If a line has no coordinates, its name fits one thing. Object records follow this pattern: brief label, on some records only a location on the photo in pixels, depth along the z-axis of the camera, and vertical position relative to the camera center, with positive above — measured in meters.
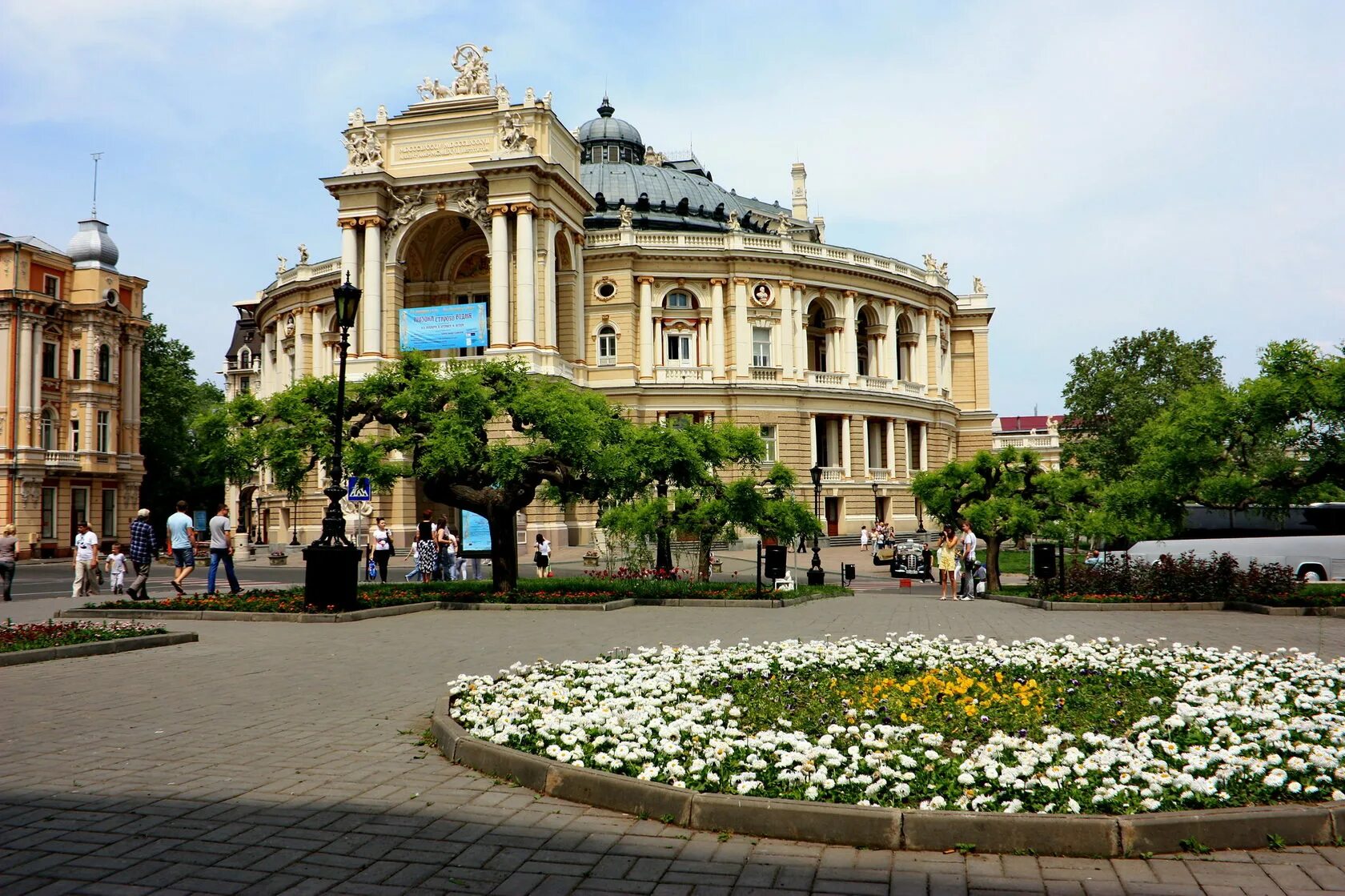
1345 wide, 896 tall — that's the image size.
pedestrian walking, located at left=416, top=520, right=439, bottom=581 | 26.75 -0.92
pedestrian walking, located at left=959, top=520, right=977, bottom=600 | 25.66 -1.33
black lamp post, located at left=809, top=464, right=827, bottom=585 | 28.77 -1.69
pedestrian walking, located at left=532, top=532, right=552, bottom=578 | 31.56 -1.34
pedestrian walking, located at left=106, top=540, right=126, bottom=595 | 24.50 -1.15
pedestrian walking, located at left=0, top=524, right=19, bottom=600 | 22.78 -0.68
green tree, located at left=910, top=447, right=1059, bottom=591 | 26.12 +0.43
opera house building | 48.28 +12.08
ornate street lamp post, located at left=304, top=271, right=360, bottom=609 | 17.53 -0.76
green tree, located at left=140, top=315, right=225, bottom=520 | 71.75 +7.15
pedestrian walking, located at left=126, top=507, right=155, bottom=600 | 21.27 -0.55
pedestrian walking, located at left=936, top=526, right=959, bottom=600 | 24.78 -1.23
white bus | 30.14 -1.39
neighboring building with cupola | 55.19 +7.68
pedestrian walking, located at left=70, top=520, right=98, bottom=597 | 23.39 -0.89
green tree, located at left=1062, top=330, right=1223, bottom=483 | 60.22 +7.32
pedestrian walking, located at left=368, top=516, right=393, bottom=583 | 27.44 -0.79
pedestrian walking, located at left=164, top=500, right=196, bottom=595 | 22.50 -0.50
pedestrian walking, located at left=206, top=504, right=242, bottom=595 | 21.84 -0.56
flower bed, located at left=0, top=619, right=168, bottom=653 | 12.62 -1.46
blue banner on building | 46.44 +8.70
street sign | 27.49 +0.80
